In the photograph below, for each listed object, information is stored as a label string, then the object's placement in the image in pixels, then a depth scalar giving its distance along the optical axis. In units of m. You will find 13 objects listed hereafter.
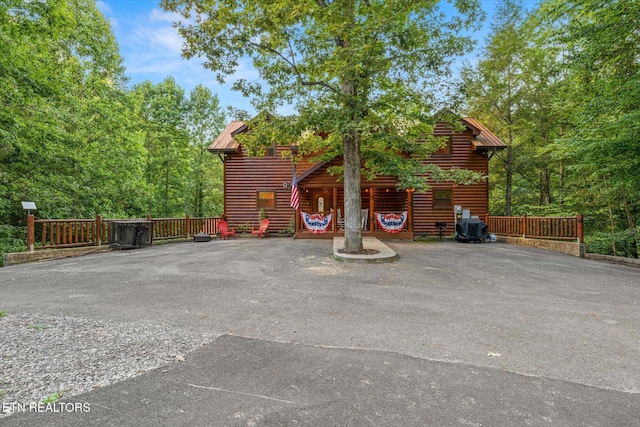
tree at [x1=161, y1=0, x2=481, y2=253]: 7.60
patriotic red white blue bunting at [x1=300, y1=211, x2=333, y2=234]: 13.49
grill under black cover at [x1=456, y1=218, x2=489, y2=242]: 13.39
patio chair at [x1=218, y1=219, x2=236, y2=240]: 14.74
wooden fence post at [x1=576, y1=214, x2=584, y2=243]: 10.20
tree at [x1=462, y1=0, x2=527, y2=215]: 15.47
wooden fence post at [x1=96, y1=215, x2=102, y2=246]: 10.36
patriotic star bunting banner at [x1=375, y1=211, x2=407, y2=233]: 13.49
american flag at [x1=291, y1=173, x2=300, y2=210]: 13.16
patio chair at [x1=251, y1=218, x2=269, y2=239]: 15.00
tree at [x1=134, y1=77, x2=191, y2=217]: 22.67
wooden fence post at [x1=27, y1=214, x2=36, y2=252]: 8.57
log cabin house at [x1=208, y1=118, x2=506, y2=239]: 15.34
